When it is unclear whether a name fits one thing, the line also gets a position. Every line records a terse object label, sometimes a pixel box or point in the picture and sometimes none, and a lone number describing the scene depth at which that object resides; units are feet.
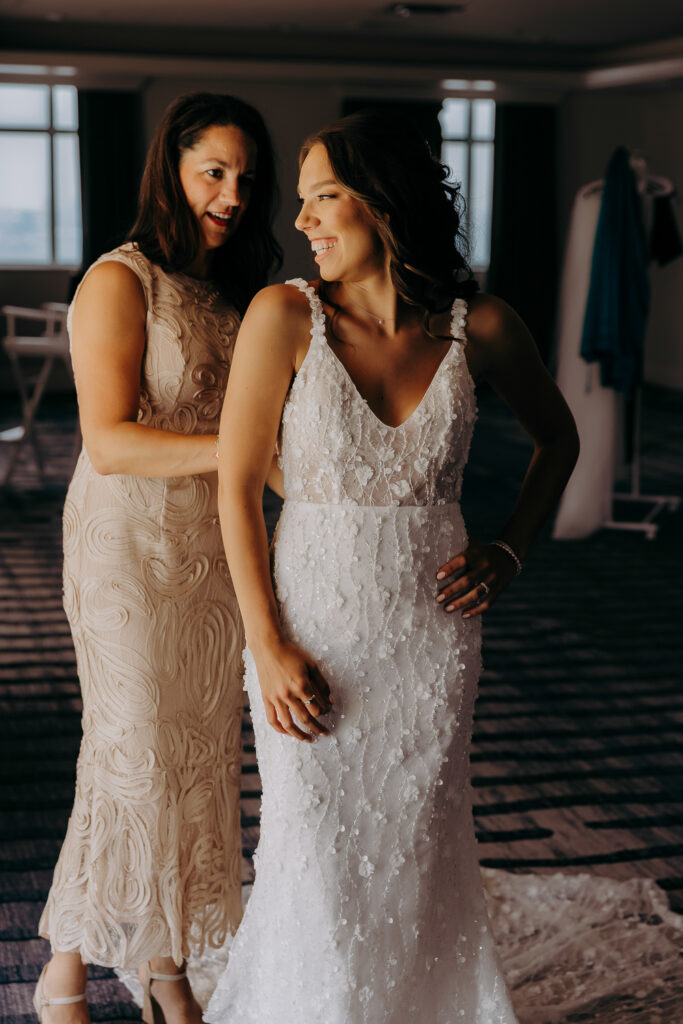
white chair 25.85
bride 5.53
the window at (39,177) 43.75
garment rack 22.14
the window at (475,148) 47.91
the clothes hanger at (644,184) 20.74
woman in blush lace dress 6.67
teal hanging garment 19.95
